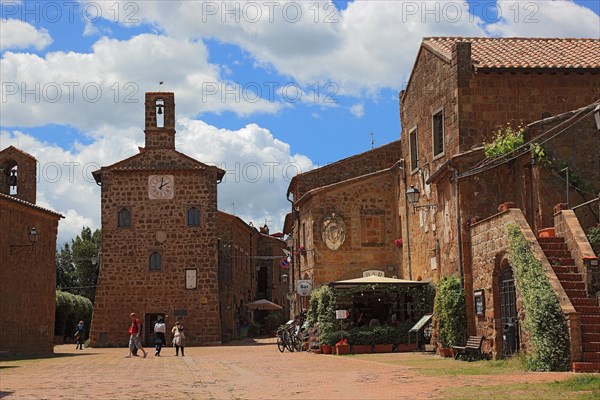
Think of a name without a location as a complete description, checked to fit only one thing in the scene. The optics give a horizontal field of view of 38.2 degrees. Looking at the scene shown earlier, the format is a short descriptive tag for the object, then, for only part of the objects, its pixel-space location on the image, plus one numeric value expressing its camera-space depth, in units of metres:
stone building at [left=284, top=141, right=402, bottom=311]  33.16
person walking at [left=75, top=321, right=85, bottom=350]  40.62
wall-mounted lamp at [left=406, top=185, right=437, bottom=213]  24.88
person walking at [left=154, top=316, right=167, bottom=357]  30.09
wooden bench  19.88
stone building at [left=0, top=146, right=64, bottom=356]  29.50
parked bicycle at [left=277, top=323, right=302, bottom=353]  29.59
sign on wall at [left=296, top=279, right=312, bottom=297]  29.11
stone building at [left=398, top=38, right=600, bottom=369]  19.09
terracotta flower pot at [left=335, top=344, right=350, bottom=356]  25.27
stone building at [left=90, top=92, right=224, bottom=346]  42.62
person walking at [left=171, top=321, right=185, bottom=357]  29.84
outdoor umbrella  54.72
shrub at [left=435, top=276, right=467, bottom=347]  21.47
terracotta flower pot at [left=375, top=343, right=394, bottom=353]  25.62
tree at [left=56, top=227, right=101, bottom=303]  68.19
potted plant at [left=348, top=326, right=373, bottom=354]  25.55
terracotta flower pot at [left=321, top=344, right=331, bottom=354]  26.12
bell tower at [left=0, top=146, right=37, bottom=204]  34.34
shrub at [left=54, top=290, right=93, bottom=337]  51.31
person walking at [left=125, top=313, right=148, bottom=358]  29.25
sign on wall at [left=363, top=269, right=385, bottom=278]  30.52
